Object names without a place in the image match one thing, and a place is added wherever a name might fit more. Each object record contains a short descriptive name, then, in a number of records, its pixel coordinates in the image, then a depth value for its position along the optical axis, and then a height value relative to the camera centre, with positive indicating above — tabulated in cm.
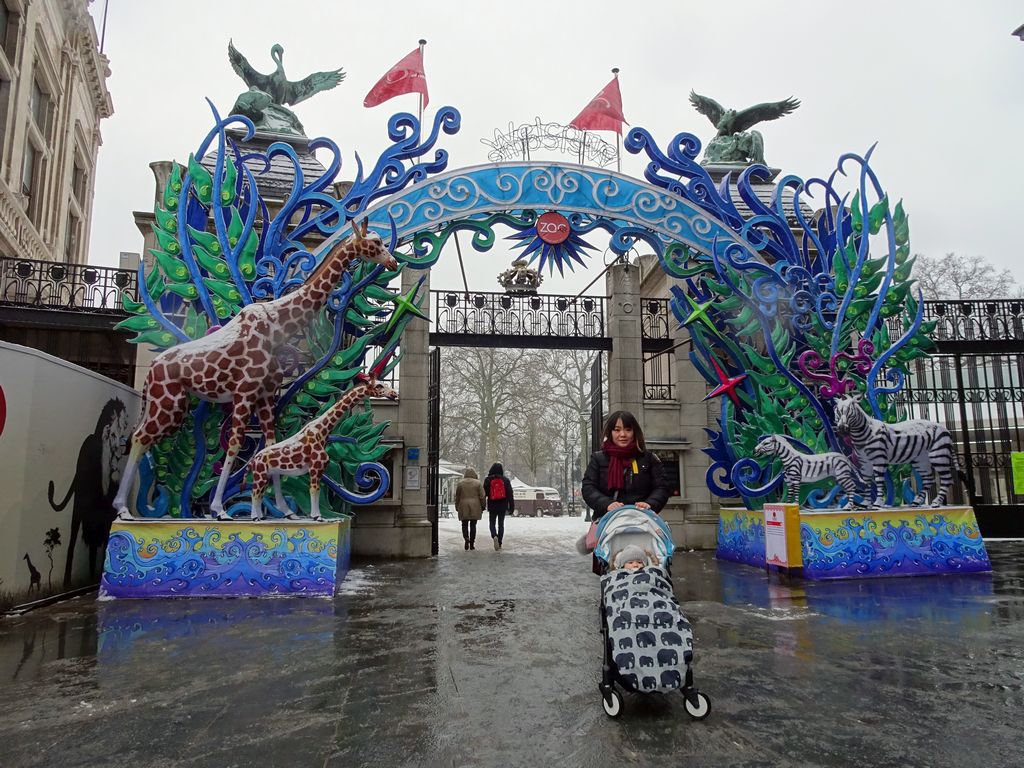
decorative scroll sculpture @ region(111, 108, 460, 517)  887 +233
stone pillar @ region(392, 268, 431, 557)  1245 +94
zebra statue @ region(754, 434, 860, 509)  1007 +7
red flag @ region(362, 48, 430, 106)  1162 +669
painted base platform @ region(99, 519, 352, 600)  801 -100
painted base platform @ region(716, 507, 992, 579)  955 -100
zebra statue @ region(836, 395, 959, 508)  998 +37
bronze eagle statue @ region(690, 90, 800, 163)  1404 +732
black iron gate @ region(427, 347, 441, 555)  1267 +56
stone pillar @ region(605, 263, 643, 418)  1388 +275
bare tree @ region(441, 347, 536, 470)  2993 +415
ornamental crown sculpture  1409 +409
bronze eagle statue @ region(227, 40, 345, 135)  1348 +788
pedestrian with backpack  1418 -40
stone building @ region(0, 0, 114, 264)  1827 +1137
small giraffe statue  851 +22
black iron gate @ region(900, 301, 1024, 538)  1434 +174
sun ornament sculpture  1059 +366
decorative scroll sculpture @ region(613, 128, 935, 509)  1059 +258
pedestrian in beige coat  1381 -57
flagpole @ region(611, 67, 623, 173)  1196 +593
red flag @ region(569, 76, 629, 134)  1248 +657
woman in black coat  506 +3
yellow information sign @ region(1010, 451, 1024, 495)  1390 +14
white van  3253 -155
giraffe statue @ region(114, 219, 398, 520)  838 +138
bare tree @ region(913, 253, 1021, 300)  2416 +699
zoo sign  1059 +385
